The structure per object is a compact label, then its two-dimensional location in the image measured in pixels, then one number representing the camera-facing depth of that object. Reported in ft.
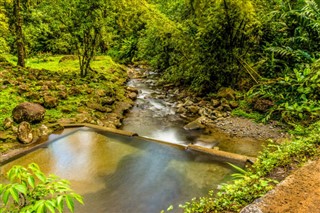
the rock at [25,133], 20.17
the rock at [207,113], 29.76
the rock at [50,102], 25.44
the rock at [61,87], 29.27
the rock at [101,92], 32.05
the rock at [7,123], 21.06
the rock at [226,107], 30.58
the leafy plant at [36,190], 5.25
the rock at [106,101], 30.78
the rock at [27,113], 21.91
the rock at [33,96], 25.69
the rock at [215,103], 31.83
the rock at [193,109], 31.40
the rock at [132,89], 38.77
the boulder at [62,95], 27.74
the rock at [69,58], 49.35
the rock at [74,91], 29.58
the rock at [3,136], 19.92
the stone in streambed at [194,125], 27.23
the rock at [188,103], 33.61
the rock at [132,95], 36.26
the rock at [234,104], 30.50
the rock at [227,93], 32.27
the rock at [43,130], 21.64
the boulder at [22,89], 26.51
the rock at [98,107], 28.52
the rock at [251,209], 8.09
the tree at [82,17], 32.40
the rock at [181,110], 32.08
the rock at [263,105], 28.09
